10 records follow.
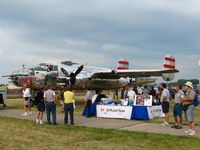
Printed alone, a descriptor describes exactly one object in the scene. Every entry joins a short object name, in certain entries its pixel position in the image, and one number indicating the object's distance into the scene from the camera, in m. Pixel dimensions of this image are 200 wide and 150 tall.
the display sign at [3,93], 23.19
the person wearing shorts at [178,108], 12.84
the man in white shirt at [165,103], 13.62
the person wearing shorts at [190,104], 11.30
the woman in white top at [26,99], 18.47
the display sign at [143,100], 16.79
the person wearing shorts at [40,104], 14.70
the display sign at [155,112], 16.35
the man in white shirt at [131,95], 19.52
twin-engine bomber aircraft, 24.62
